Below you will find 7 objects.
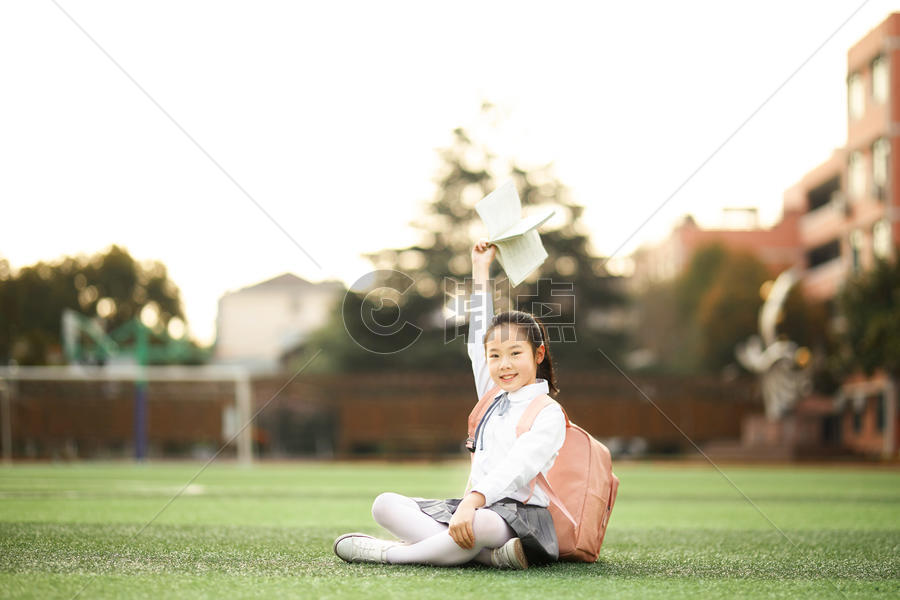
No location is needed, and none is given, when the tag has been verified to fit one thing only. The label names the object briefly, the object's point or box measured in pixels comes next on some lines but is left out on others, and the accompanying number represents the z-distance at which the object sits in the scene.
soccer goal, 27.64
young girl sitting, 3.86
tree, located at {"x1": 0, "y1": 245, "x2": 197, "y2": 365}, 34.75
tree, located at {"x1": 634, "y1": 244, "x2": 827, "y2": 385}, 37.88
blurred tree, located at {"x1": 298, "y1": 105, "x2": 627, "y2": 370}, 31.22
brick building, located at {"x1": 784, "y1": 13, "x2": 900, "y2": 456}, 29.95
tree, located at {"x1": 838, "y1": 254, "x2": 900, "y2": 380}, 24.92
